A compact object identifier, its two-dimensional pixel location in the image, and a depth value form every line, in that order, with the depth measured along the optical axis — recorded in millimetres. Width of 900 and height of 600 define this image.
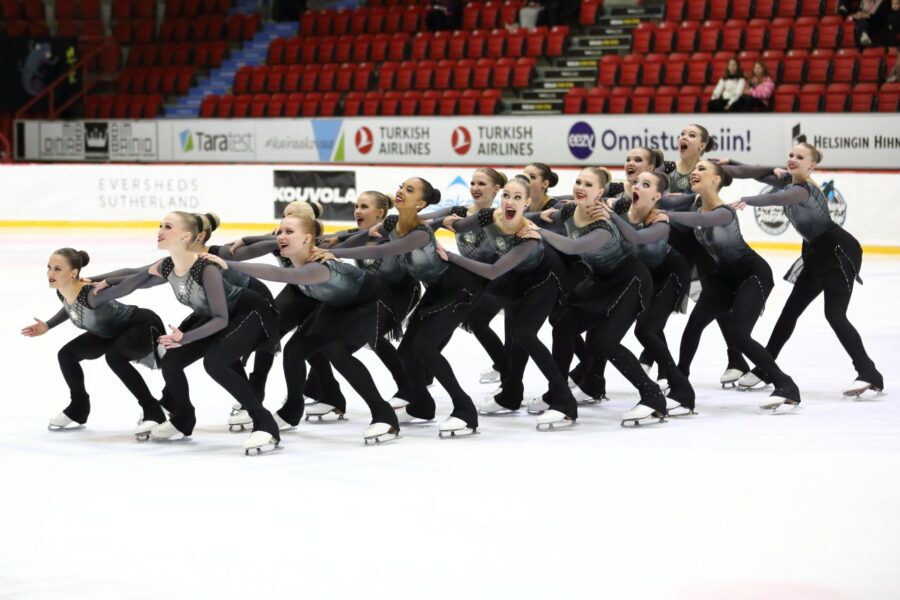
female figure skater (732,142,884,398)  16453
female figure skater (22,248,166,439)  13992
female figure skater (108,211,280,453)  13102
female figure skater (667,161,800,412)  15594
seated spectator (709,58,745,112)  36437
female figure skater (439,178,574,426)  14273
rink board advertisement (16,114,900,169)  34437
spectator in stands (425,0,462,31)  46156
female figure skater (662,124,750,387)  16687
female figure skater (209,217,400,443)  13523
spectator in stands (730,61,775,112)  36281
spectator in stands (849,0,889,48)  36531
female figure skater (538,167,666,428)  14648
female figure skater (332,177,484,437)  14156
